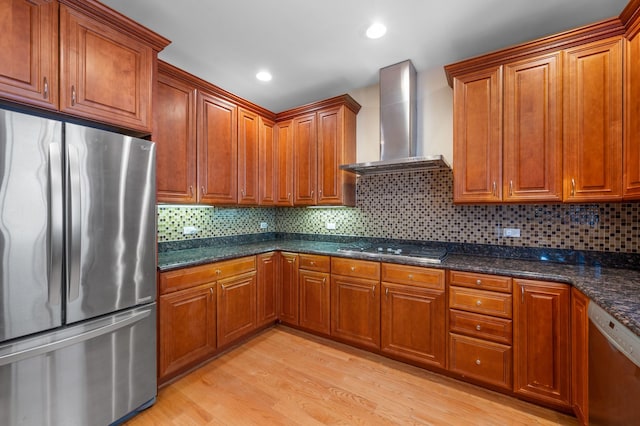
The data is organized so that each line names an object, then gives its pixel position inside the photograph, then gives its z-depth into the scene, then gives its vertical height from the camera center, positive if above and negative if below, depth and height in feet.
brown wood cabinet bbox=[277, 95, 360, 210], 9.84 +2.39
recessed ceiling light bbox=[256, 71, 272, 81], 8.96 +4.68
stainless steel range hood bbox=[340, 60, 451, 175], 8.54 +3.12
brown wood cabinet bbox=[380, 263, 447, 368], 7.01 -2.80
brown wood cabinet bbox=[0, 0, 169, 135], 4.37 +2.86
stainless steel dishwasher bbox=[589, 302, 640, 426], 3.48 -2.36
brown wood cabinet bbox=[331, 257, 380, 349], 8.02 -2.80
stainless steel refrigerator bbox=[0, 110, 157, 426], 4.20 -1.09
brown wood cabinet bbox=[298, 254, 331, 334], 8.92 -2.74
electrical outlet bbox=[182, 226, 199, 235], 9.15 -0.61
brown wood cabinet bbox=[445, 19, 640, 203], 5.67 +2.19
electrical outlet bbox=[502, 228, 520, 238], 7.62 -0.57
